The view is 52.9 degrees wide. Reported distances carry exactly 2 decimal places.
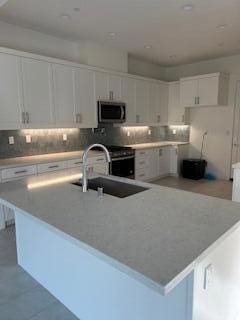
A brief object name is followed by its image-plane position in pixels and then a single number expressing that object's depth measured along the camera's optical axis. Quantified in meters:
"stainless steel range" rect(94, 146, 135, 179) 4.50
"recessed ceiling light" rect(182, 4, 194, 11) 3.06
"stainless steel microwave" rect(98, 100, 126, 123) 4.55
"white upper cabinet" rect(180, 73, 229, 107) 5.44
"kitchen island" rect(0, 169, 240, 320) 0.97
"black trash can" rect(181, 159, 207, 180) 5.84
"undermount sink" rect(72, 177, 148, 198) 1.94
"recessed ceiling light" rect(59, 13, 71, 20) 3.28
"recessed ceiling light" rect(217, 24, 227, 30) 3.73
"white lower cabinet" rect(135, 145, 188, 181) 5.33
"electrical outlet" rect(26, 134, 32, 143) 4.01
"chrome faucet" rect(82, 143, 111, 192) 1.76
